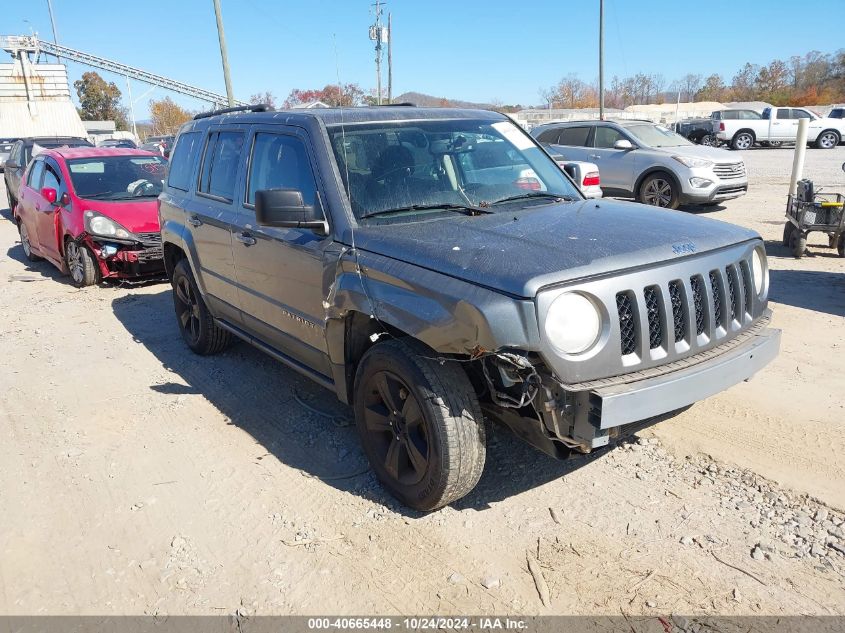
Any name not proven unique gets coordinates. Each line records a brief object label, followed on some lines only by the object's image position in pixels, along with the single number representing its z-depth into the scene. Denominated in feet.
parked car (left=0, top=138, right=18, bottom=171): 99.66
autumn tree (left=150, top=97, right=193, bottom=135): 231.30
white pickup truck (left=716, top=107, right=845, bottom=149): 92.94
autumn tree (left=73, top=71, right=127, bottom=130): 240.12
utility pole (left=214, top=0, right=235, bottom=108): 52.29
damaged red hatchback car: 27.61
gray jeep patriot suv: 9.06
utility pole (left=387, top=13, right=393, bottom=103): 42.64
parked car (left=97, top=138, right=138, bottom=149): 79.66
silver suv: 38.04
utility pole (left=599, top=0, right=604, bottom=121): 95.48
